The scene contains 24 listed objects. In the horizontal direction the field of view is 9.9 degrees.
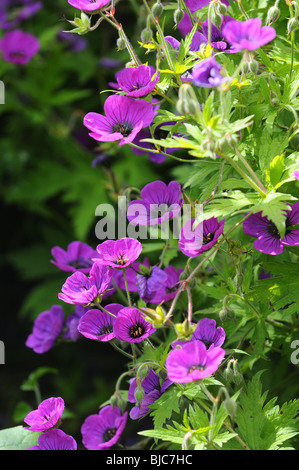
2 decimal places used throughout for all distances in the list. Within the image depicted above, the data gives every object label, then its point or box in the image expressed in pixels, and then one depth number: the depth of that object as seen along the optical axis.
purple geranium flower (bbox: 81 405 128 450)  1.03
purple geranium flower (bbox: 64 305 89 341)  1.06
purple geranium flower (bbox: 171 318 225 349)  0.99
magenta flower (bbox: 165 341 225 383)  0.92
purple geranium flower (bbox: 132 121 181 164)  1.05
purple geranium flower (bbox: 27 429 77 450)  0.99
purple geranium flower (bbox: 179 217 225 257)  0.98
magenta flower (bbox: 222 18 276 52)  0.93
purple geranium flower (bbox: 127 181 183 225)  1.01
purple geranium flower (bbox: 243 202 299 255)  0.98
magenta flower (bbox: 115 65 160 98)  0.99
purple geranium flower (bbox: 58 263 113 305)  0.99
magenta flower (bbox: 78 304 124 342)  1.00
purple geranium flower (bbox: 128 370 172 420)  1.00
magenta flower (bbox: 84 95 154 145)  1.00
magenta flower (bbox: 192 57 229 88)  0.93
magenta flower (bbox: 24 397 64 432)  0.99
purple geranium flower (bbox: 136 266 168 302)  1.01
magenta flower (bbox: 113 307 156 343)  0.98
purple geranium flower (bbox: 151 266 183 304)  1.02
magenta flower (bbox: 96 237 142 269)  0.99
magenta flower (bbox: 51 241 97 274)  1.08
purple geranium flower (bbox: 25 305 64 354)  1.09
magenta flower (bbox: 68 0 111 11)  0.99
